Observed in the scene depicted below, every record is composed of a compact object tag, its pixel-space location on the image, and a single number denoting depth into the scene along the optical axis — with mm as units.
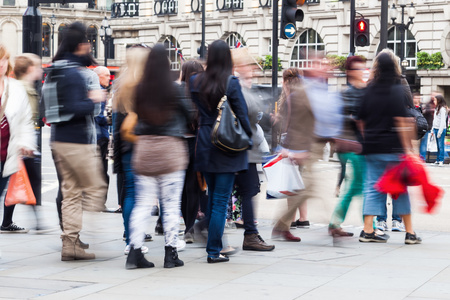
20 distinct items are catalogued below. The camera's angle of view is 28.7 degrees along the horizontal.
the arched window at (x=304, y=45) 47750
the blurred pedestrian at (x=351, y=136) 9047
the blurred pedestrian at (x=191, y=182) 8820
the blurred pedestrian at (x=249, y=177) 8297
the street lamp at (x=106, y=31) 46562
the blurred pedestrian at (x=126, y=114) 7562
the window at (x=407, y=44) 43531
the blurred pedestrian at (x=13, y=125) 7788
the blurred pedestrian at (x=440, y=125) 22672
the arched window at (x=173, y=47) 54094
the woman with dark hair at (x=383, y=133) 8797
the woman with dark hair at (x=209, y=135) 7613
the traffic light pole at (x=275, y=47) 14242
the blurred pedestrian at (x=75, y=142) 7637
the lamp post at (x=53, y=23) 71362
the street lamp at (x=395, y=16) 35572
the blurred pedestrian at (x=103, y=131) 10995
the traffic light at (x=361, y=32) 19203
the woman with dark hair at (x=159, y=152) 7215
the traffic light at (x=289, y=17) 13930
